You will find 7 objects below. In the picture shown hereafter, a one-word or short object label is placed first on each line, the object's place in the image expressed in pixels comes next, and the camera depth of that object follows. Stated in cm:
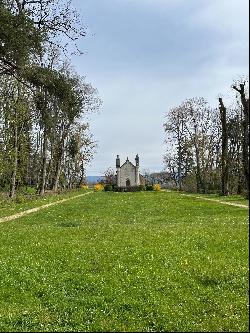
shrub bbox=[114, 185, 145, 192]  6665
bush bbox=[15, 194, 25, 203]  3525
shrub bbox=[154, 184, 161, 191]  6744
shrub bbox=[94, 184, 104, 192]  7315
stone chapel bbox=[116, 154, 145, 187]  8912
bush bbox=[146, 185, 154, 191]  6788
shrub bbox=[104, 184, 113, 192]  6911
